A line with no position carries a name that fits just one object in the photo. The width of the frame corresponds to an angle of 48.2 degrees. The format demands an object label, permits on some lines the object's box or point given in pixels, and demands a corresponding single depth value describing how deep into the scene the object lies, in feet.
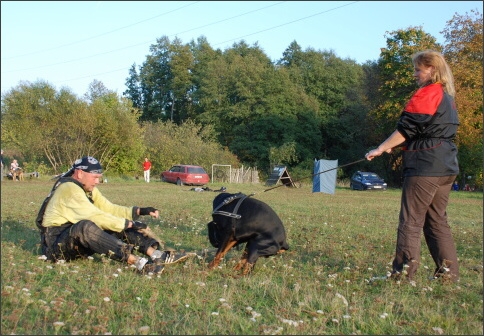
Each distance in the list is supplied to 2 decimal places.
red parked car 113.70
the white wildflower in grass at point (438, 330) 12.02
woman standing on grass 16.42
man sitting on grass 18.38
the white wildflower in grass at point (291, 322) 11.98
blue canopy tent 89.35
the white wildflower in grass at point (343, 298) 13.98
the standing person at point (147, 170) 120.37
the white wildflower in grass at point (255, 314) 12.72
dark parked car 117.91
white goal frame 136.09
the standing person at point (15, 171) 105.81
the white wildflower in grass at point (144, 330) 11.50
